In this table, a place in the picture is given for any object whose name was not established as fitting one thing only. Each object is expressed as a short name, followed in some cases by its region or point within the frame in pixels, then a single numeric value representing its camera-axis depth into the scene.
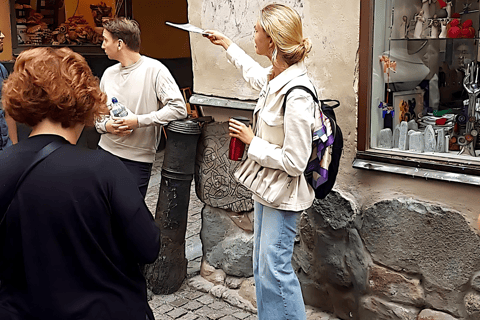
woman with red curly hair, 1.85
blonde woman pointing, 2.84
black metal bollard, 4.19
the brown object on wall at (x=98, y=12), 9.02
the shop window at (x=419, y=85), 3.20
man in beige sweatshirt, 4.06
